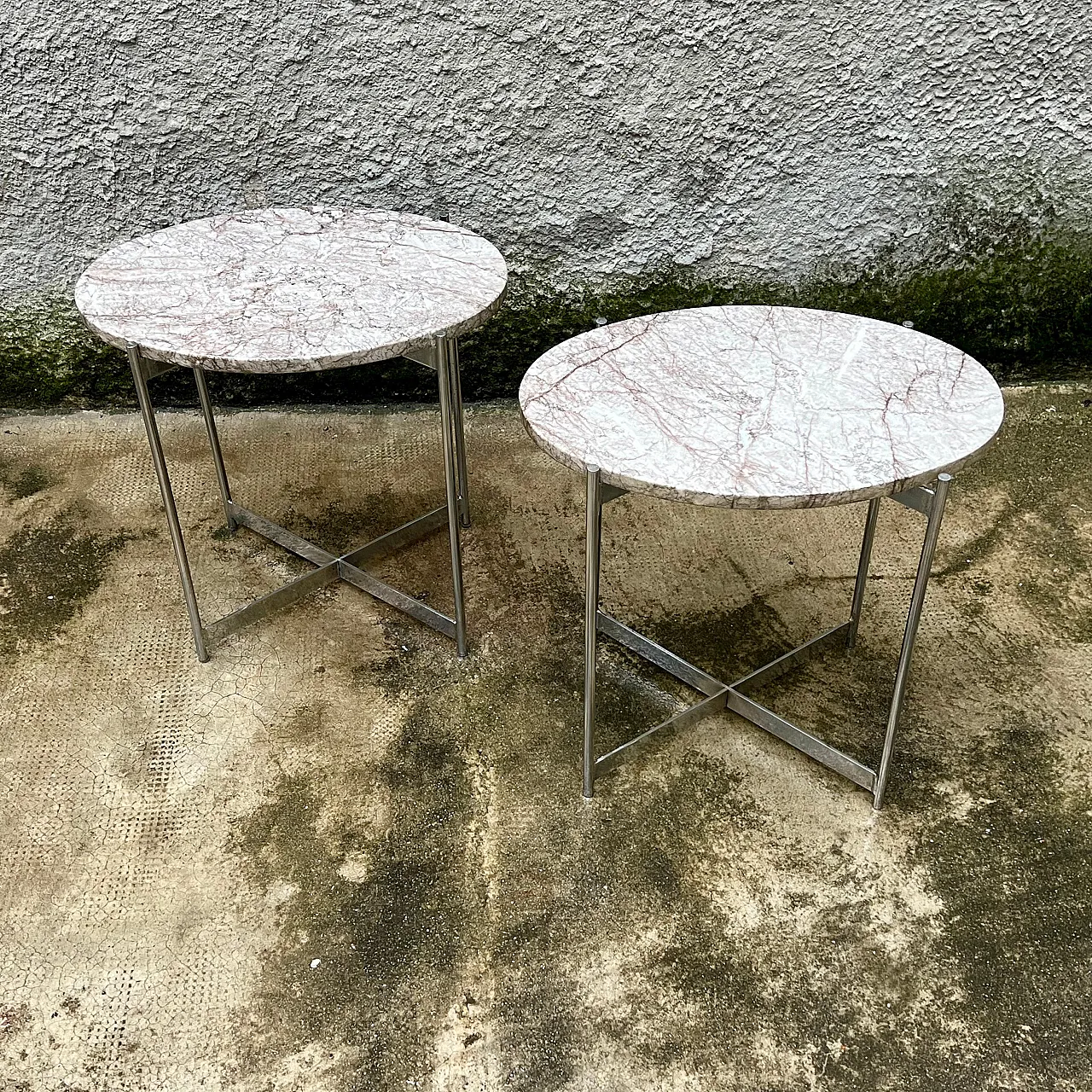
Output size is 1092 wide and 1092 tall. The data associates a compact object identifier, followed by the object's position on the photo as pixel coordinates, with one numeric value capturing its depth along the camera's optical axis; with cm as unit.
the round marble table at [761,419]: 200
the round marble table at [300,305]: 237
